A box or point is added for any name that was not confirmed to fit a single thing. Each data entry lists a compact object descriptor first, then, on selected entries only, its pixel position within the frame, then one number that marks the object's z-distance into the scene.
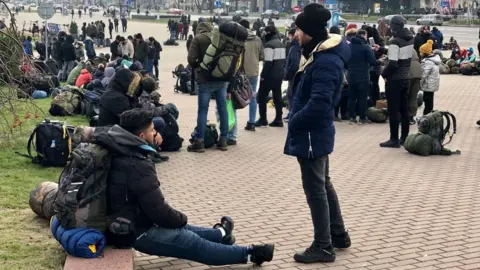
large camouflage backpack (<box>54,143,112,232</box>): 5.00
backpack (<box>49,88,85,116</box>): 14.11
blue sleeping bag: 5.00
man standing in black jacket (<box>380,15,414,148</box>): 10.81
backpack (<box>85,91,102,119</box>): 13.49
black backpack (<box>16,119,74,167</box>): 9.12
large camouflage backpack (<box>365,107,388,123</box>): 14.16
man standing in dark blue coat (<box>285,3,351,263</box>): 5.36
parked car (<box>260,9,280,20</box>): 80.71
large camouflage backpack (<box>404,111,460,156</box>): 10.72
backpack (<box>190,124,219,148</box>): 11.08
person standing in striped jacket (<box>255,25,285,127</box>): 12.69
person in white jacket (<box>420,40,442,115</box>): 12.80
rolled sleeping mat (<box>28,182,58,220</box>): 6.62
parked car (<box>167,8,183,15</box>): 92.25
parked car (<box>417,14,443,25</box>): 62.74
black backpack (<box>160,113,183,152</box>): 10.72
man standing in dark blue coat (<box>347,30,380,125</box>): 13.01
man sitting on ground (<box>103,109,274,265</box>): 5.02
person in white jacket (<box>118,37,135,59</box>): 22.70
